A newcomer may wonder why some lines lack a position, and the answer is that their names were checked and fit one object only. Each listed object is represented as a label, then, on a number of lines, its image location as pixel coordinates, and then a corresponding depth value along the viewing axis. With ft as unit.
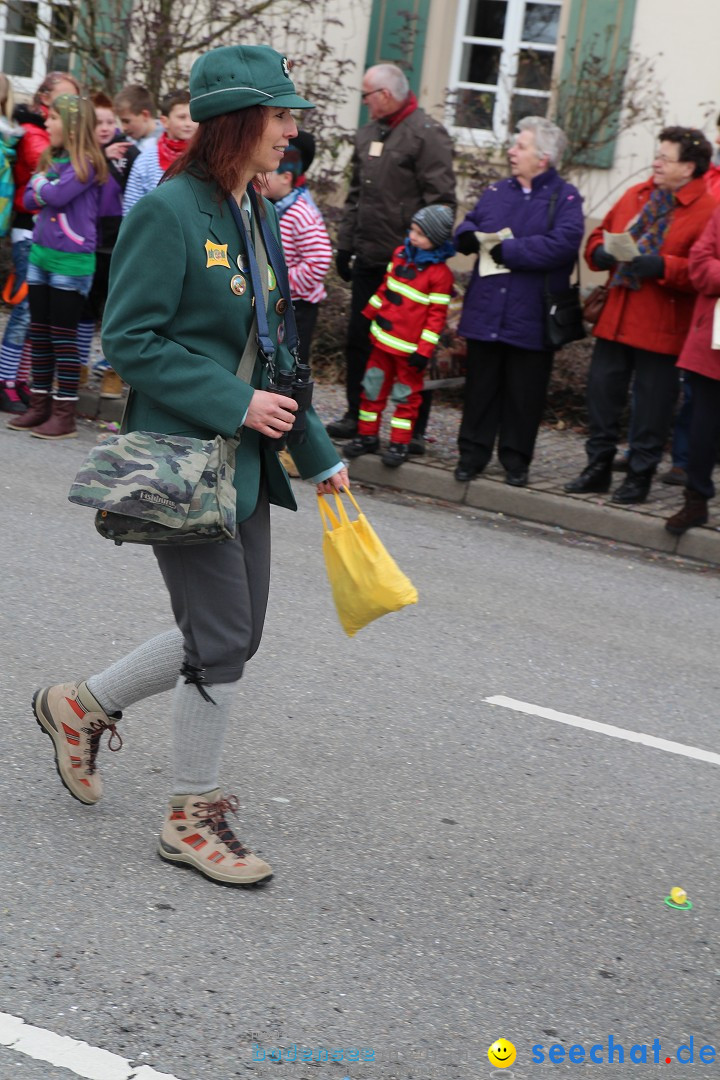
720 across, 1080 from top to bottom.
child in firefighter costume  27.66
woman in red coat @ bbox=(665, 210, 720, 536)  25.48
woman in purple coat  27.22
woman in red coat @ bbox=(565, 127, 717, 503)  26.68
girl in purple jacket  27.86
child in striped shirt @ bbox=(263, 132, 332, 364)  27.50
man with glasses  29.37
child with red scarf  30.86
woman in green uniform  11.30
